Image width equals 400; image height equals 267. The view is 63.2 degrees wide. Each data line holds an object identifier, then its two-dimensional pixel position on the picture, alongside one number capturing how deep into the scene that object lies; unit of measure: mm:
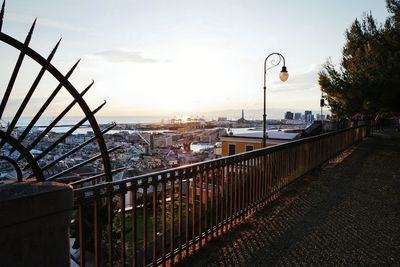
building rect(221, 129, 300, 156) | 33562
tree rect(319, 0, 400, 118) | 17297
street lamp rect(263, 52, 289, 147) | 16016
